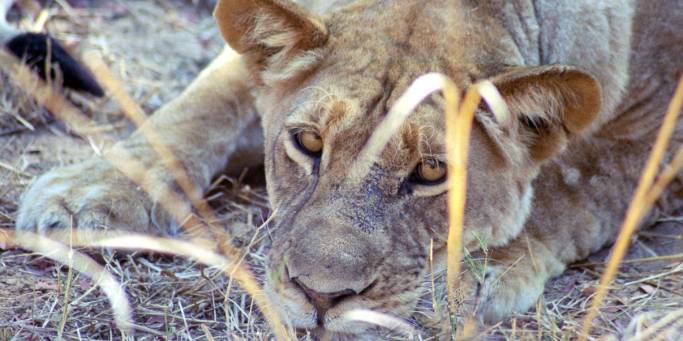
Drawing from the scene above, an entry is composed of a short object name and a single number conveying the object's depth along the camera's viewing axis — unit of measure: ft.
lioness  14.56
